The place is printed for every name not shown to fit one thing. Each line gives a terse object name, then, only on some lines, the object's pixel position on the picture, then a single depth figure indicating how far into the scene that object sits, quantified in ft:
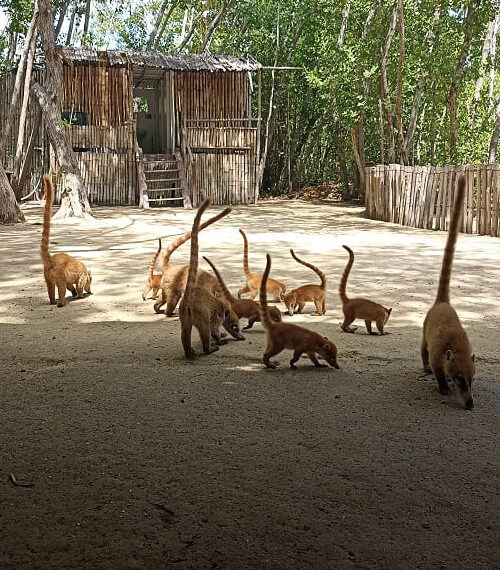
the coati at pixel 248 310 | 19.76
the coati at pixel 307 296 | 23.43
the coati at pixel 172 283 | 22.22
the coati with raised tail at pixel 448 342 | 13.79
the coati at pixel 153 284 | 25.12
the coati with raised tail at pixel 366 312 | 20.67
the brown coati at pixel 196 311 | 17.01
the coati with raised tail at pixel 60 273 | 24.36
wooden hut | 77.87
